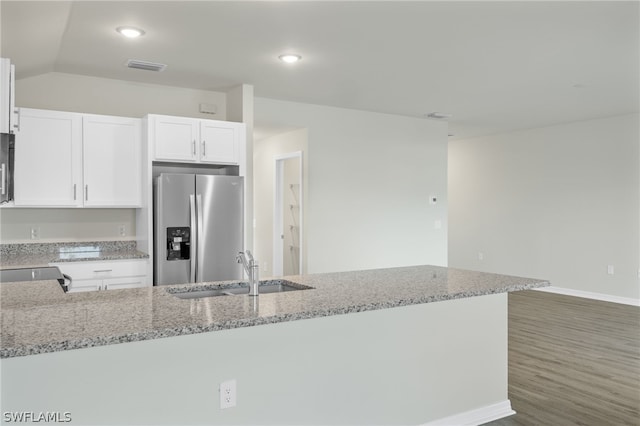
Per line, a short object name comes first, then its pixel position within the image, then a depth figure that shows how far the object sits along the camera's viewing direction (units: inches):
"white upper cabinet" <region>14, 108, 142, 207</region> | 161.3
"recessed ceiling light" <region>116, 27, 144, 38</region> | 139.0
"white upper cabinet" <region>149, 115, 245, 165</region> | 176.9
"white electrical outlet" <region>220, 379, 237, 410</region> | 84.6
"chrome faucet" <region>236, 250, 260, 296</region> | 97.1
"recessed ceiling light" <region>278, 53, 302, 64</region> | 163.2
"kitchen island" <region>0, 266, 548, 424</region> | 71.4
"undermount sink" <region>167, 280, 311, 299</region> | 107.4
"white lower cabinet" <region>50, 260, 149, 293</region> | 157.9
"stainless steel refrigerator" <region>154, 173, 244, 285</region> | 171.9
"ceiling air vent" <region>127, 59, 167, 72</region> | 168.4
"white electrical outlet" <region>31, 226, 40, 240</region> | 174.9
